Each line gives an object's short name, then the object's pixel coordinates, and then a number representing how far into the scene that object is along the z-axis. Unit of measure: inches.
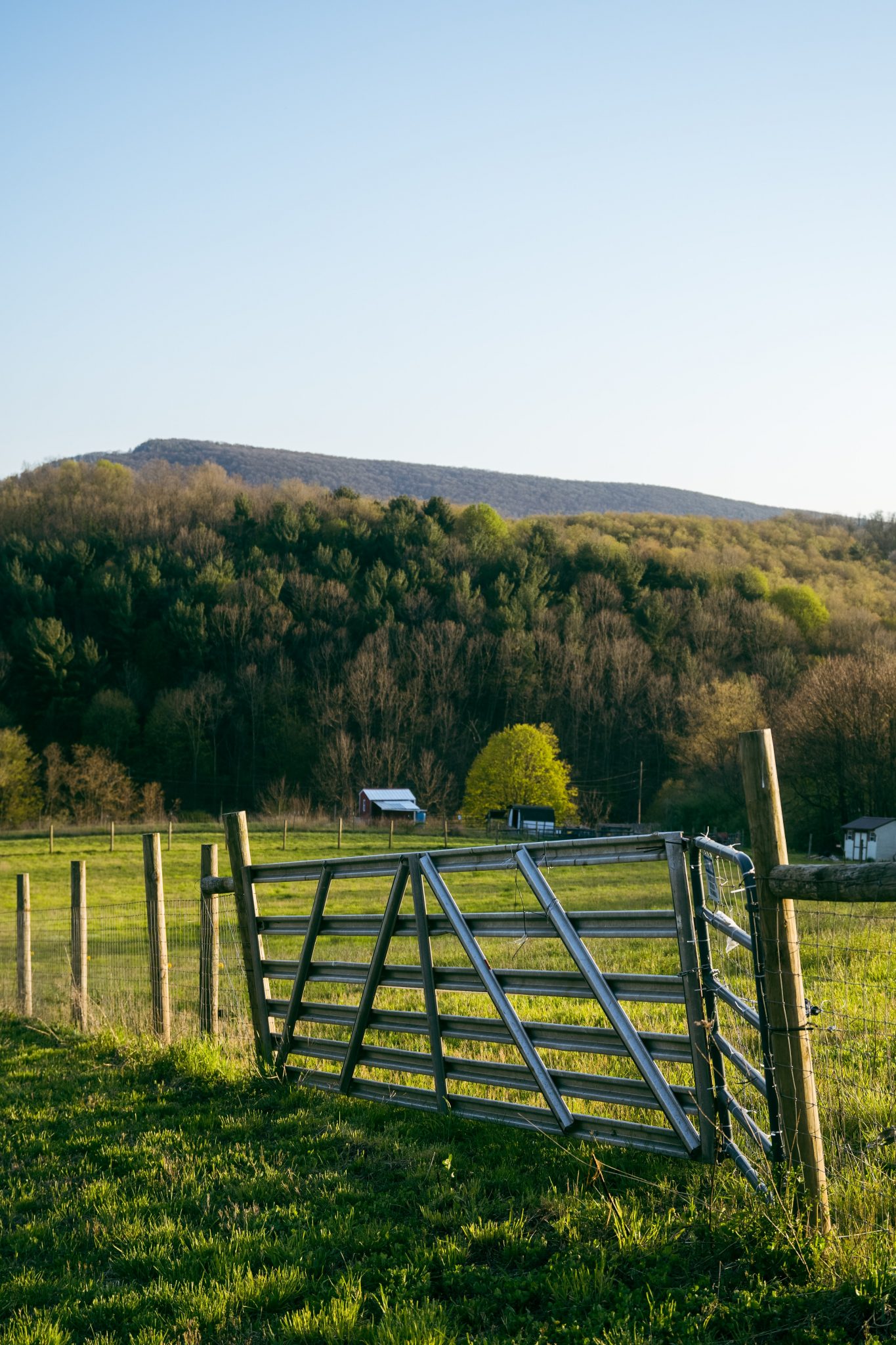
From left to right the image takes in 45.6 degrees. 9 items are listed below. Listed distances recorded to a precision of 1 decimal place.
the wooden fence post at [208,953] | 372.5
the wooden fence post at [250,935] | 327.0
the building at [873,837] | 1780.3
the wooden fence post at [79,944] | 436.8
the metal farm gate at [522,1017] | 203.2
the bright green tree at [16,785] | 2568.9
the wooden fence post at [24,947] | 499.5
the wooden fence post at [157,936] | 393.1
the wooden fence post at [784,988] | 175.2
